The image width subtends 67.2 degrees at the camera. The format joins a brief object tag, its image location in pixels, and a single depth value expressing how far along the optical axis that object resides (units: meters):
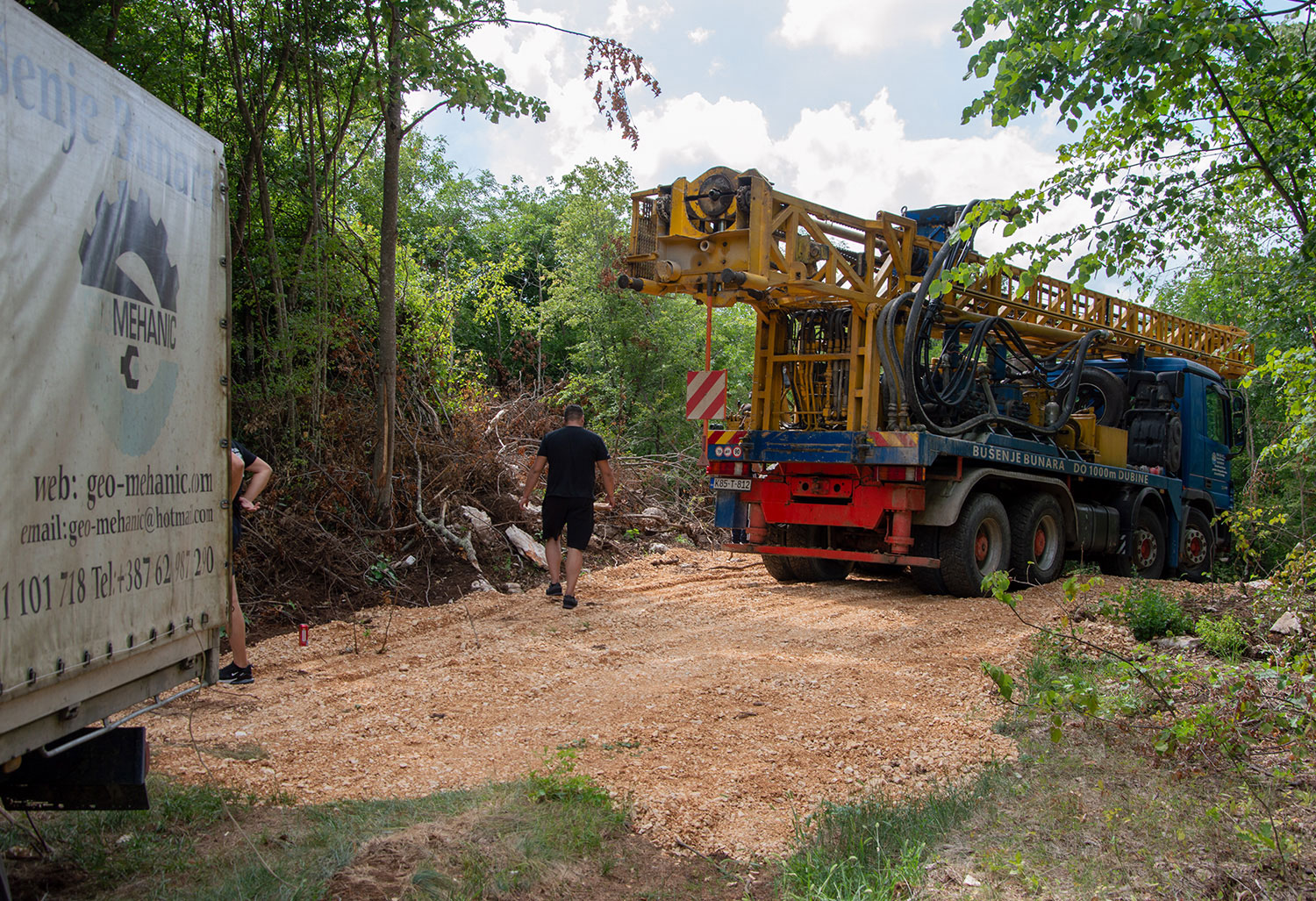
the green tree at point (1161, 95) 4.91
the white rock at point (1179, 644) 6.77
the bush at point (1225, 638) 6.39
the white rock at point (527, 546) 10.36
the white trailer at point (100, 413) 2.60
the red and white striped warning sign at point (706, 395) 9.54
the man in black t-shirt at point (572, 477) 8.66
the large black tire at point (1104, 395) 12.84
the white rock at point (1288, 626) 6.50
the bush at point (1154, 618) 7.31
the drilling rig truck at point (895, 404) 9.07
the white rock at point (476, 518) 10.41
